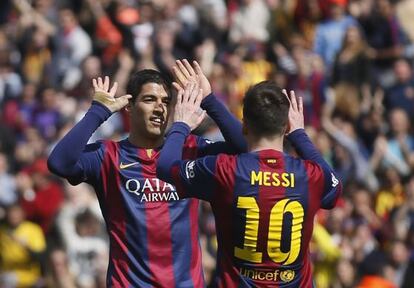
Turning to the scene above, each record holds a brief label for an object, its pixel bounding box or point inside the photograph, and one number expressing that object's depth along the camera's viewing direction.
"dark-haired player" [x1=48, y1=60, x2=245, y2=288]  18.02
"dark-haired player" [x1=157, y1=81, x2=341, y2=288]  16.22
